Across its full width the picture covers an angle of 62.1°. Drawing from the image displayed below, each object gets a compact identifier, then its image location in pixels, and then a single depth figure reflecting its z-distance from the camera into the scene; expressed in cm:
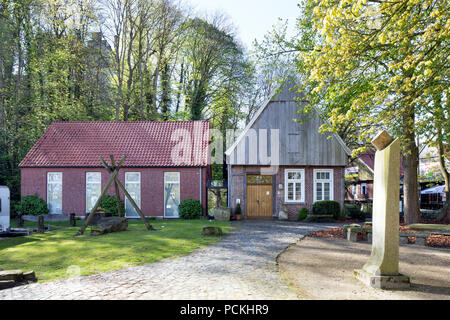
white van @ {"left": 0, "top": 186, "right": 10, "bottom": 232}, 1499
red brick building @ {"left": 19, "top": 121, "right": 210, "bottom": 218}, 2192
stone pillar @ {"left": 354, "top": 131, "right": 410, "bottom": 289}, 637
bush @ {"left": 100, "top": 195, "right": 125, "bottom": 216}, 2047
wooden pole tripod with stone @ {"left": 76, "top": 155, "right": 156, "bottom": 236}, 1454
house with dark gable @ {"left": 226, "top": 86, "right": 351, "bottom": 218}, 2123
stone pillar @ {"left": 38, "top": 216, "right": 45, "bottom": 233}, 1534
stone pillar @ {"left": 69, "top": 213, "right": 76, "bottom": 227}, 1806
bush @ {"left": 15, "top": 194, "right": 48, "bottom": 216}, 2139
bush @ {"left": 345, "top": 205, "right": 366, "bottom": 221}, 2136
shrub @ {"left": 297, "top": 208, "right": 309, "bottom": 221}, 2069
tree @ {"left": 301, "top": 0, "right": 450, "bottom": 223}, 875
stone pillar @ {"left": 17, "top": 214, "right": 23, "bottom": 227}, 1821
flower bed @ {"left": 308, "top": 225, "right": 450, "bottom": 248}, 1152
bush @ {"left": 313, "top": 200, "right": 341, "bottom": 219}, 2044
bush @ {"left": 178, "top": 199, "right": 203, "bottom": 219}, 2114
